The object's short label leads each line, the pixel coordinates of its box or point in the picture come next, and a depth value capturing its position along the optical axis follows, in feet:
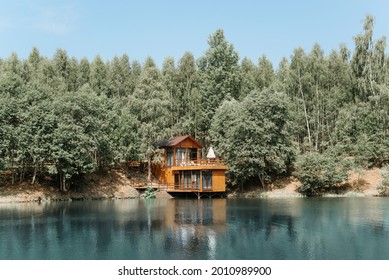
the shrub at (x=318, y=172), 150.61
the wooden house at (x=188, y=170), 153.69
